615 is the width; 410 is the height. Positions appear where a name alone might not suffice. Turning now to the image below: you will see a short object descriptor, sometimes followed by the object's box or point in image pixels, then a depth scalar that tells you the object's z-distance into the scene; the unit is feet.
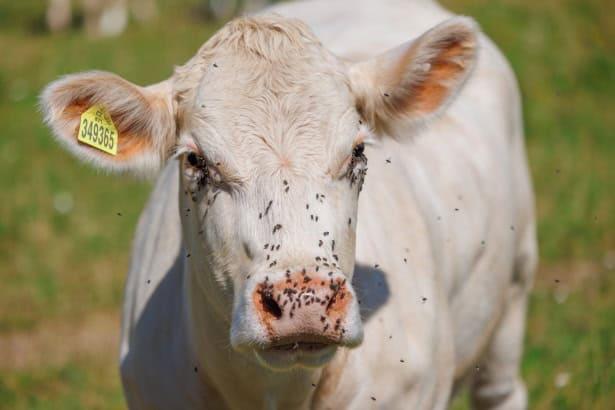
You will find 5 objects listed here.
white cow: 22.07
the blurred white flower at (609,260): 52.71
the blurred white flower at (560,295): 49.24
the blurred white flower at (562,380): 38.53
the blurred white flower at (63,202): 62.01
